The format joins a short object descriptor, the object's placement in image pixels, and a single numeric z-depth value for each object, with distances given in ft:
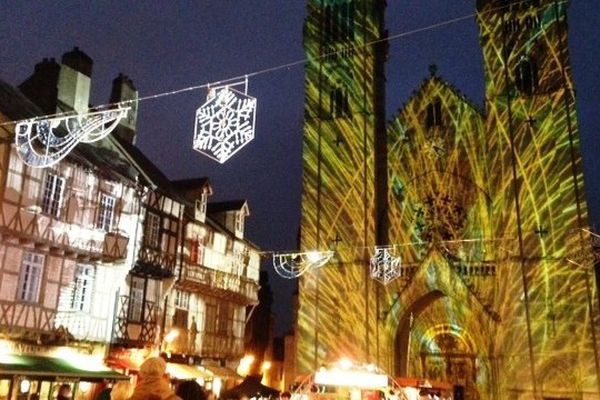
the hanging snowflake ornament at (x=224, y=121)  32.27
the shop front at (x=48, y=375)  46.09
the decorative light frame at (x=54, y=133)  35.15
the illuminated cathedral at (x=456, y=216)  75.10
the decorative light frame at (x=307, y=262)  84.38
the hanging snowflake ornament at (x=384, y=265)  83.97
